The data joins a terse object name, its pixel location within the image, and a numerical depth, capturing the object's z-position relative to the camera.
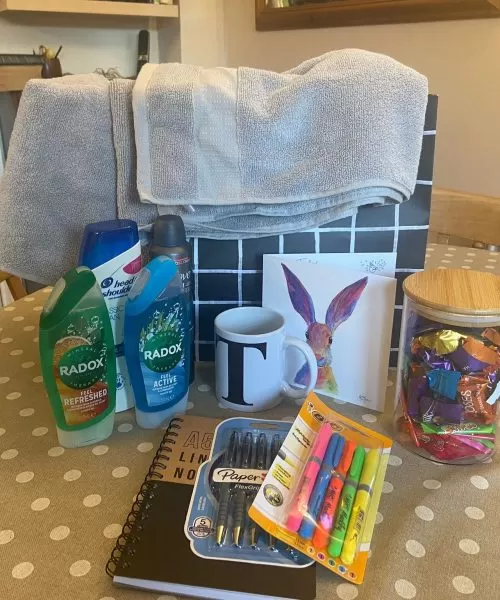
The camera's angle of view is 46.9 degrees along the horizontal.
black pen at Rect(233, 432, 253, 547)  0.48
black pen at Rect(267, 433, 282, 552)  0.55
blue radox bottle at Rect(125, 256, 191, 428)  0.59
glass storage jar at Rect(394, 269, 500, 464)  0.55
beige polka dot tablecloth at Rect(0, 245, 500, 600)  0.45
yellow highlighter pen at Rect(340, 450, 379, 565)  0.46
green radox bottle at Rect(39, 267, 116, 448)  0.56
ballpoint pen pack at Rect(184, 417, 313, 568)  0.46
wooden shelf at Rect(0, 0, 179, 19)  1.53
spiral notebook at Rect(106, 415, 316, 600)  0.44
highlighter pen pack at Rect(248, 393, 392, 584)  0.46
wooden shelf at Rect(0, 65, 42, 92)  1.61
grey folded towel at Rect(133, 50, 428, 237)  0.62
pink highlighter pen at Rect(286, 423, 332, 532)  0.48
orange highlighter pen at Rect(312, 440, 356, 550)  0.47
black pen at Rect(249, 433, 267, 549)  0.47
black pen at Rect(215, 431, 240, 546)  0.48
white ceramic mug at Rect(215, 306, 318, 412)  0.63
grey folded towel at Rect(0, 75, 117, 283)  0.64
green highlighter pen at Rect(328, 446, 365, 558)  0.46
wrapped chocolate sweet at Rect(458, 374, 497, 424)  0.56
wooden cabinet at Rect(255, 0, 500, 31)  1.38
